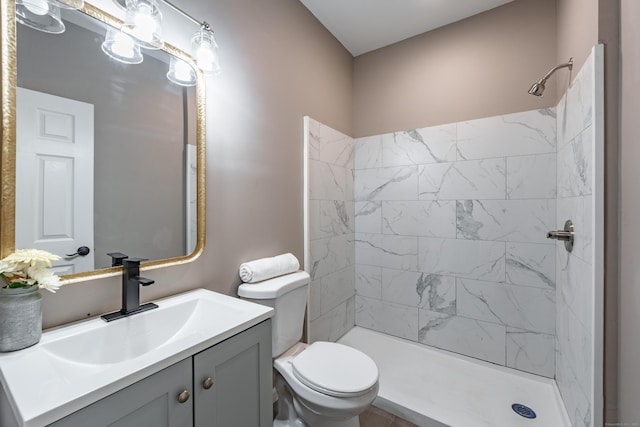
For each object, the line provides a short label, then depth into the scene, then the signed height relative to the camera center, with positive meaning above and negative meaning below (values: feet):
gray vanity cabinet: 2.07 -1.65
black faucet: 3.23 -0.86
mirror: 2.74 +0.76
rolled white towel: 4.73 -0.99
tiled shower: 5.19 -0.59
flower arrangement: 2.40 -0.53
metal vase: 2.36 -0.93
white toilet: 3.90 -2.47
